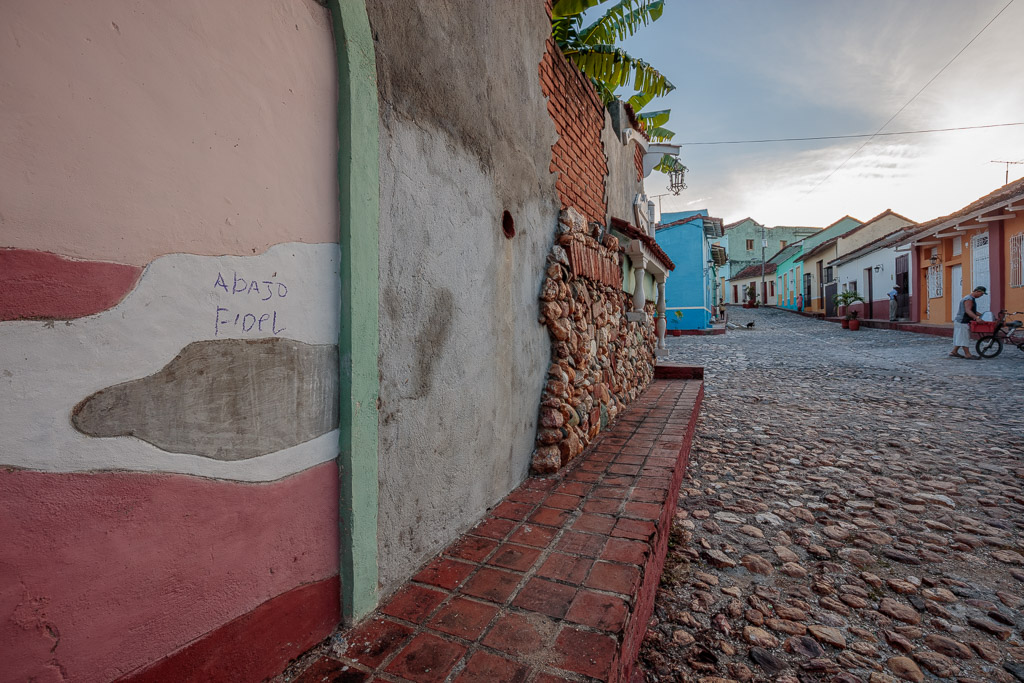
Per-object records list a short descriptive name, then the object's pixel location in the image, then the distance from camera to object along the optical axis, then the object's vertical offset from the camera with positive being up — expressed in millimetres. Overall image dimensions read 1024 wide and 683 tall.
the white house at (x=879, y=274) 20984 +3142
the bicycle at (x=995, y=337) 10609 -50
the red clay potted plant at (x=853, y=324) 20656 +548
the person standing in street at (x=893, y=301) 21250 +1570
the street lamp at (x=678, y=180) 14352 +5100
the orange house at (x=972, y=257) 13820 +2688
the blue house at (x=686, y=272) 20797 +2907
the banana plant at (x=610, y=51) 5691 +3560
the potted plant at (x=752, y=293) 47125 +4594
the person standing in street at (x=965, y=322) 10508 +307
